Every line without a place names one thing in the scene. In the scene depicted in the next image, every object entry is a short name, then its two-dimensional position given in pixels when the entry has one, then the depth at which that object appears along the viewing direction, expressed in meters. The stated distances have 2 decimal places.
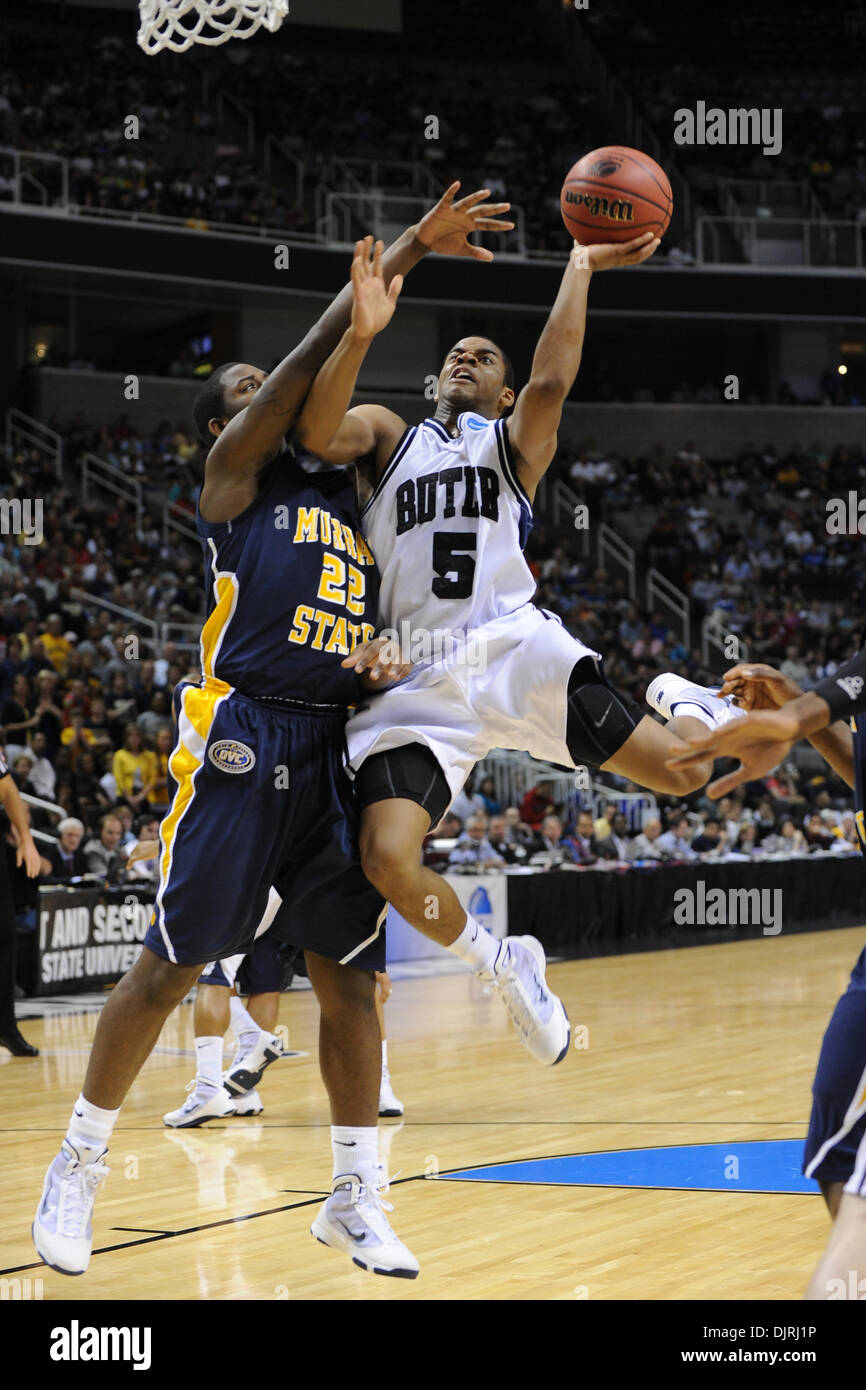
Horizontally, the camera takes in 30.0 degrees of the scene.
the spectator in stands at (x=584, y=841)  15.49
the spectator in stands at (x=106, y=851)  12.03
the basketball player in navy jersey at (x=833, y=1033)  3.25
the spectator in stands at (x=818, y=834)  17.83
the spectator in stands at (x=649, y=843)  15.89
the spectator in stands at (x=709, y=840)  16.23
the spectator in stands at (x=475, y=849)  14.08
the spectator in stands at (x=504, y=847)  14.61
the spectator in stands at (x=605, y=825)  16.09
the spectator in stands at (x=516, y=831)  15.19
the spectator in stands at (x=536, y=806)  16.53
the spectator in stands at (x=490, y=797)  16.64
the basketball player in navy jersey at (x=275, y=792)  4.19
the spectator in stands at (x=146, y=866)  11.94
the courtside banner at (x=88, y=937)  11.06
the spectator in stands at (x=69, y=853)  11.98
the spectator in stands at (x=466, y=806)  16.14
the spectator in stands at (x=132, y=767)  14.27
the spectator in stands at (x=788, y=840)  17.27
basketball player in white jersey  4.35
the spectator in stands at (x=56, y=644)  16.55
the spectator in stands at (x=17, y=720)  14.44
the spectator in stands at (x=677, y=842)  16.05
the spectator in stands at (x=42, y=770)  13.69
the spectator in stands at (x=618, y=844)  15.55
